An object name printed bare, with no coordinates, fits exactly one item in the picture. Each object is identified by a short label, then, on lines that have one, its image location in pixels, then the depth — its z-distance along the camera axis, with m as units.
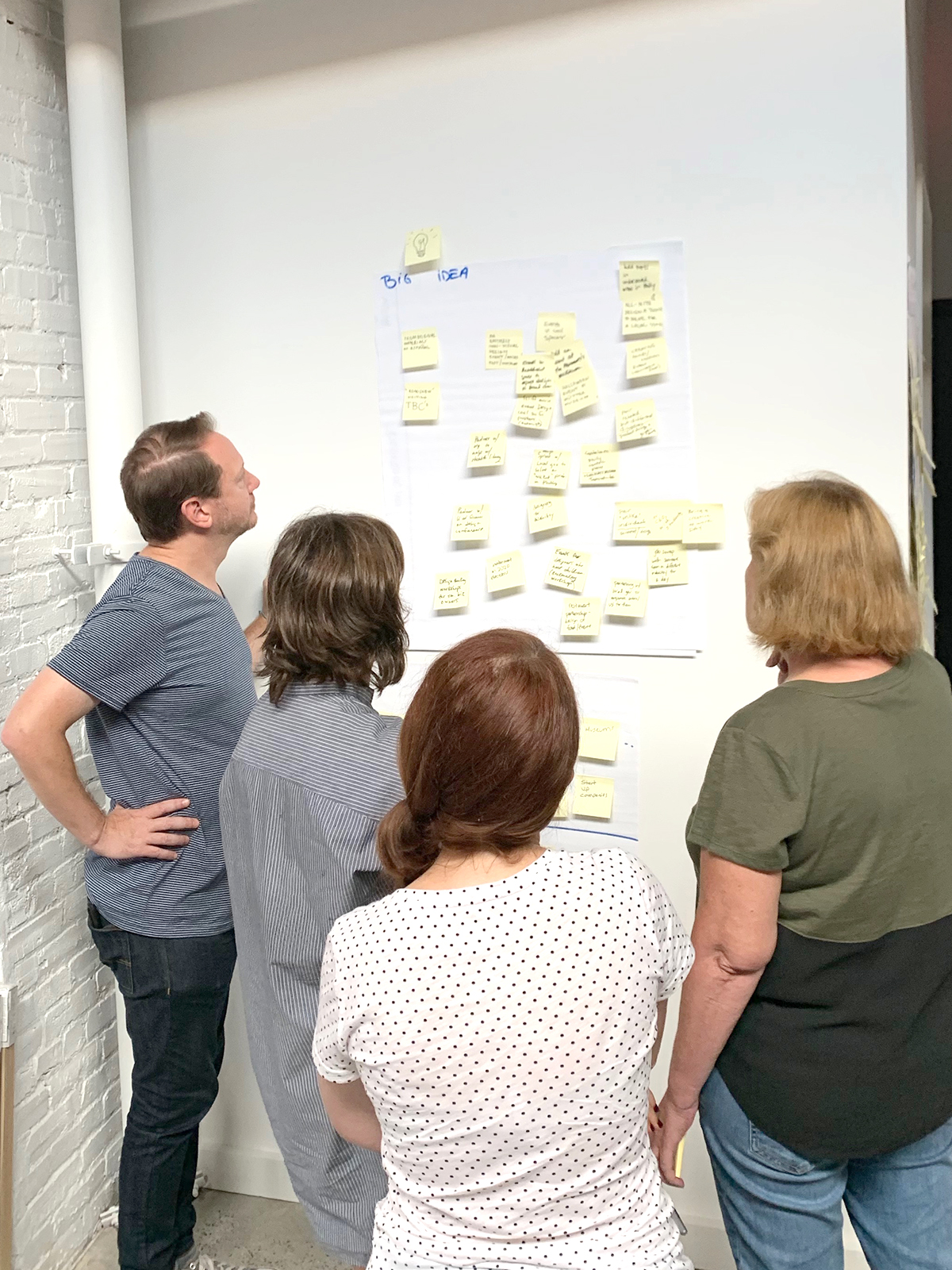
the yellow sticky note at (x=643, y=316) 1.99
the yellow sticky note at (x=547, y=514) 2.11
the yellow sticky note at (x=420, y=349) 2.17
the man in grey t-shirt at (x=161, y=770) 1.81
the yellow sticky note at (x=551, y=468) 2.09
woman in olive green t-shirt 1.23
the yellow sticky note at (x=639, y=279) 1.98
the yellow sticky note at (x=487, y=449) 2.14
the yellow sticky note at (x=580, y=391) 2.05
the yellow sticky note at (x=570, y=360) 2.05
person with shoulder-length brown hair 1.40
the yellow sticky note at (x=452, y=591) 2.21
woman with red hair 1.02
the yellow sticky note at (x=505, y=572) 2.16
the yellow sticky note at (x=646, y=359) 2.00
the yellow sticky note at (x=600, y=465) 2.06
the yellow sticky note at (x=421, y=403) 2.18
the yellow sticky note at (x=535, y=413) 2.09
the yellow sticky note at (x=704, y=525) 2.01
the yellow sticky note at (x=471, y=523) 2.17
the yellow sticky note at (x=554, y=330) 2.05
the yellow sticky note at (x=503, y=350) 2.10
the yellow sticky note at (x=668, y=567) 2.04
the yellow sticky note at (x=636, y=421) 2.02
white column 2.14
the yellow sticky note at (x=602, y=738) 2.12
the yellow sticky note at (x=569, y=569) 2.11
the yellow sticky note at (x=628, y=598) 2.07
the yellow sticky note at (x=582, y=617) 2.11
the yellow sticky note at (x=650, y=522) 2.03
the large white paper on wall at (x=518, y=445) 2.02
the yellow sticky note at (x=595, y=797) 2.14
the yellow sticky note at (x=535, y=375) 2.08
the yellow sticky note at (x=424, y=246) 2.13
